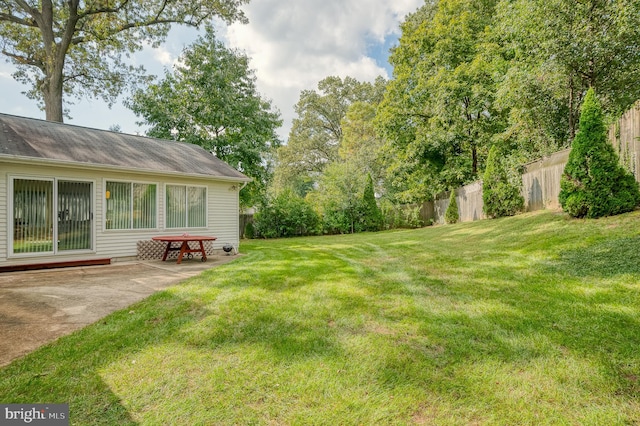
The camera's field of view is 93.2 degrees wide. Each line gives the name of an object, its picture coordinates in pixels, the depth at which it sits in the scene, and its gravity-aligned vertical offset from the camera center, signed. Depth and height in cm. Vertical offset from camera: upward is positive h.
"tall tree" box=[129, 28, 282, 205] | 1459 +556
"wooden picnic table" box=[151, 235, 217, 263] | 732 -63
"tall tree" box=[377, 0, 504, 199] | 1516 +636
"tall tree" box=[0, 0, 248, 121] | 1253 +839
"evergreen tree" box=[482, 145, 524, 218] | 1091 +93
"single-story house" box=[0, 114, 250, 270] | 661 +68
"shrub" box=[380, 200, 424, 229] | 1781 +10
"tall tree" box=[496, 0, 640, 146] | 812 +461
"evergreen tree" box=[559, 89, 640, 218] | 595 +80
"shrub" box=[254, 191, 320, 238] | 1658 +9
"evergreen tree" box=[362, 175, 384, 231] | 1770 +34
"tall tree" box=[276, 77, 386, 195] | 2817 +886
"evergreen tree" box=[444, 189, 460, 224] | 1491 +30
